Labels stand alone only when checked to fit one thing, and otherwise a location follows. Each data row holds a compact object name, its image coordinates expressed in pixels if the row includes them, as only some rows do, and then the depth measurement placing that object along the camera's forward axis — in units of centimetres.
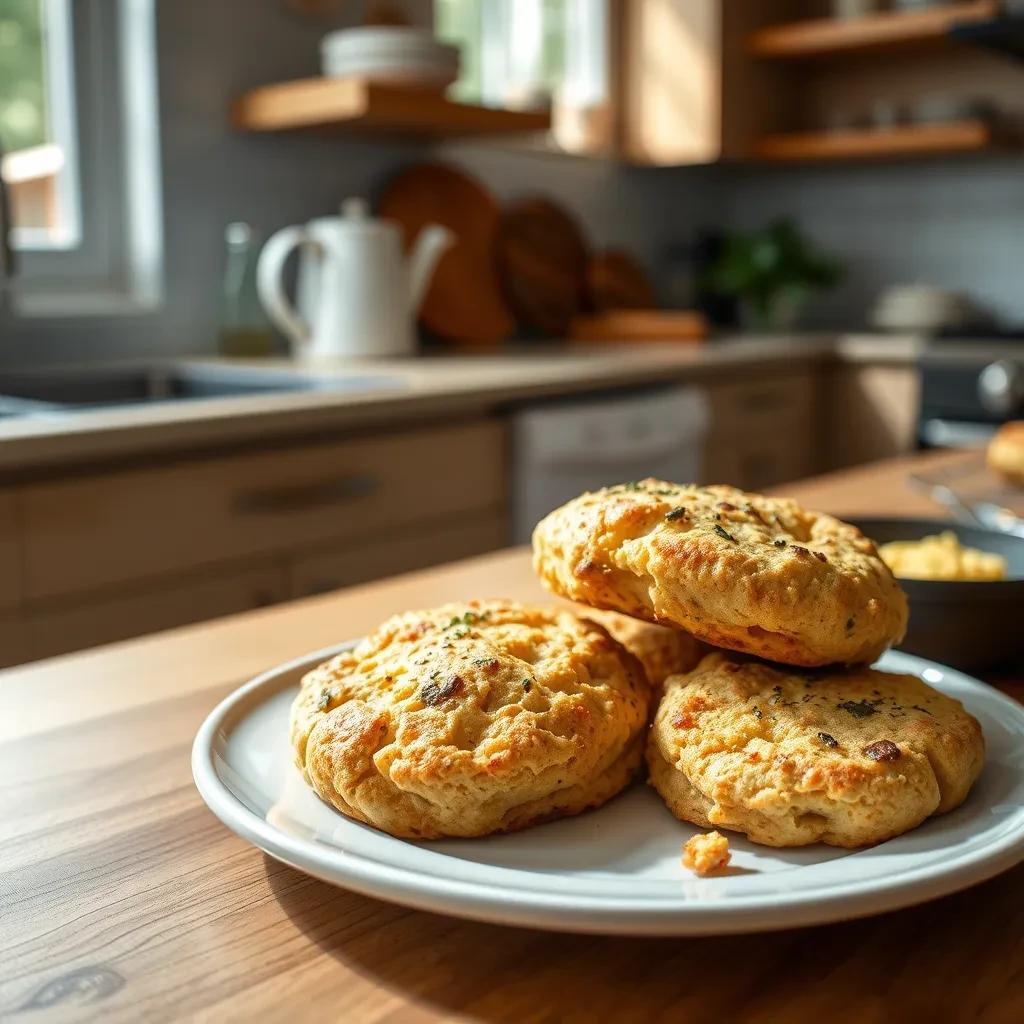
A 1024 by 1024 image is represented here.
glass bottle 275
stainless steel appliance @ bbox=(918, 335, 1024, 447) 293
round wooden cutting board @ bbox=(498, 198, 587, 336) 337
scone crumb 48
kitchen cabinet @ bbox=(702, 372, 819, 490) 295
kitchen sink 235
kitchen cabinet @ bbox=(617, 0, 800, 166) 354
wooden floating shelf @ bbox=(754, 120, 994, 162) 337
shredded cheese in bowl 84
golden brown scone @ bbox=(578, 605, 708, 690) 62
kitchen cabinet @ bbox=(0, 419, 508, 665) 168
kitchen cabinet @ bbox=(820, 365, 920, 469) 320
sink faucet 209
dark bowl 76
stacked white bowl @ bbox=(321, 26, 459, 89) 258
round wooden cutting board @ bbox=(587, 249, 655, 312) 364
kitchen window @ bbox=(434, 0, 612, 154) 343
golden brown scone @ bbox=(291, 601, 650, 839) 50
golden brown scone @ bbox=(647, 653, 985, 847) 49
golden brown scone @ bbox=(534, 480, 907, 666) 53
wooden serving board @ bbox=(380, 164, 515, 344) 311
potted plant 360
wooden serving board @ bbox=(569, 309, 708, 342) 329
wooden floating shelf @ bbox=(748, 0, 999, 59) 327
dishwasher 234
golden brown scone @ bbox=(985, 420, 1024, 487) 144
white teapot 260
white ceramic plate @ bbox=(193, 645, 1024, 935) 43
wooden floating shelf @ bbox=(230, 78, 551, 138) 251
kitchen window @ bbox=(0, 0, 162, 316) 250
